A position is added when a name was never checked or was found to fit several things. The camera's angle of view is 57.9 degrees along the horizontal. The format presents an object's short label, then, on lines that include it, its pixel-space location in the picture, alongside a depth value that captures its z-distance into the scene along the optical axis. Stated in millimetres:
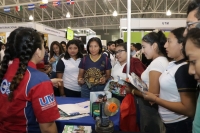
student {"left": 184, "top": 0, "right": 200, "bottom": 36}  1090
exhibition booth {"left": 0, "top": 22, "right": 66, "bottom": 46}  6892
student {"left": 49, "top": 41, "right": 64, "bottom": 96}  3628
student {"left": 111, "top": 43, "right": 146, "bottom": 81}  2074
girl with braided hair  1071
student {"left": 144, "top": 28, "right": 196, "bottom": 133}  1196
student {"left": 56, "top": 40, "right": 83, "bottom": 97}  2652
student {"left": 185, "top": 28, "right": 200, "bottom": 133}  812
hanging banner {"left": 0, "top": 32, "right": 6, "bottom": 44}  8422
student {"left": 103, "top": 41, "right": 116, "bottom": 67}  4953
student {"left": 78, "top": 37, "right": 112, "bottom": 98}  2415
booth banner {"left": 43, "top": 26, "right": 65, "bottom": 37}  7791
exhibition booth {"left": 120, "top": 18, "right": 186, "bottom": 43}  5797
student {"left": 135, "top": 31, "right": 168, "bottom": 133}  1655
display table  1529
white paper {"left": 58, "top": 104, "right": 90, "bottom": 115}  1739
